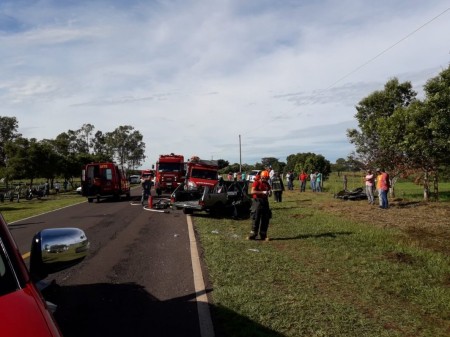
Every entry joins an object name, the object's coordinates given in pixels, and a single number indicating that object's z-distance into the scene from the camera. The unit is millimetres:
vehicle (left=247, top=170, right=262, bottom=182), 59794
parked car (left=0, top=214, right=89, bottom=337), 1891
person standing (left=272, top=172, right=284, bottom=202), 21156
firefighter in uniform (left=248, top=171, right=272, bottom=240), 10594
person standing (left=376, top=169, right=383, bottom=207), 17131
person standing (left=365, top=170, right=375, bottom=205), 18703
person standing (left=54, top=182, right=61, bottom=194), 46438
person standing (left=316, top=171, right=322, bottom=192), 31281
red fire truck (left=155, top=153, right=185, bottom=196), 30250
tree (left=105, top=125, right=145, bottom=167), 100500
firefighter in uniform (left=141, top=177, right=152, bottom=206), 21998
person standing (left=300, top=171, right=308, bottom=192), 32025
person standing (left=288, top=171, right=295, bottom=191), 35938
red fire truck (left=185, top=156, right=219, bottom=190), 22422
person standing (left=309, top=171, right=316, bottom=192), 32044
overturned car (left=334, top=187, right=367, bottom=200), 21656
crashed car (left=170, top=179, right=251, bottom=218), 15648
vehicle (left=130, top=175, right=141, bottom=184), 69938
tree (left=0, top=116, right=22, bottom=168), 74000
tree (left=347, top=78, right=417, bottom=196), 22141
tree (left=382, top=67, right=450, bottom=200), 16844
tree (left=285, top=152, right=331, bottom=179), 75612
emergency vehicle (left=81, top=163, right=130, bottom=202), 25266
